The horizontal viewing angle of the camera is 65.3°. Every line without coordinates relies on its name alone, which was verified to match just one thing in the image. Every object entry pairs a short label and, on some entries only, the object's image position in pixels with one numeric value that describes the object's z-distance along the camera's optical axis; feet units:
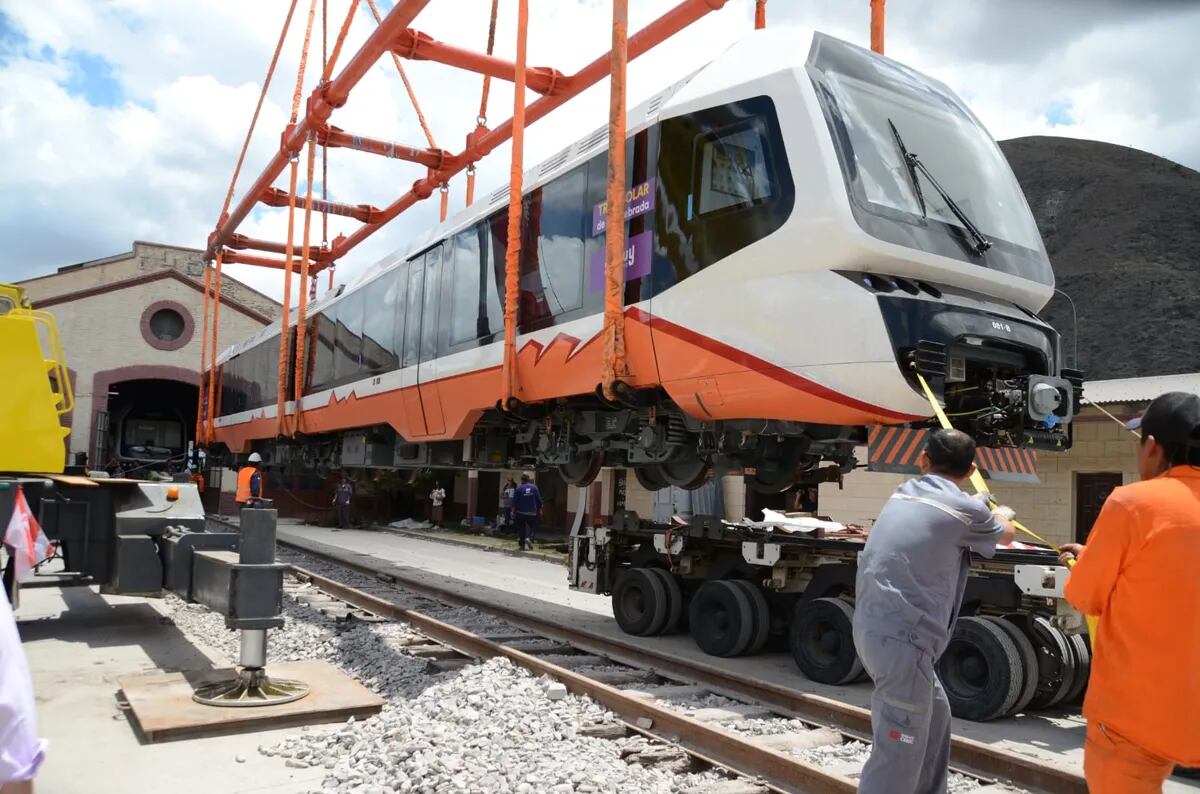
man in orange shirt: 8.05
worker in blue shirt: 62.69
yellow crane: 21.85
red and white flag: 19.74
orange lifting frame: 22.07
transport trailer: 19.25
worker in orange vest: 50.53
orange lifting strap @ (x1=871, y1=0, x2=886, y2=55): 24.90
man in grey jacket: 10.41
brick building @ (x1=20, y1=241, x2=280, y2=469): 86.28
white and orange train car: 17.83
